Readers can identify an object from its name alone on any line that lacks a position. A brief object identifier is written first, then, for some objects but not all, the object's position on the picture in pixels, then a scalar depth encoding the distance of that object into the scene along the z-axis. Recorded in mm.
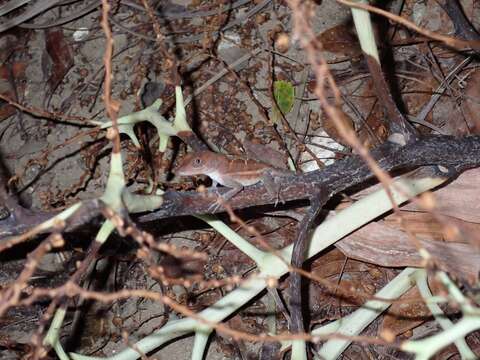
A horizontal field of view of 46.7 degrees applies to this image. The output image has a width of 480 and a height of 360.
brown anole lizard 2137
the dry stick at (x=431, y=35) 1230
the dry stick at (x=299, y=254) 1859
